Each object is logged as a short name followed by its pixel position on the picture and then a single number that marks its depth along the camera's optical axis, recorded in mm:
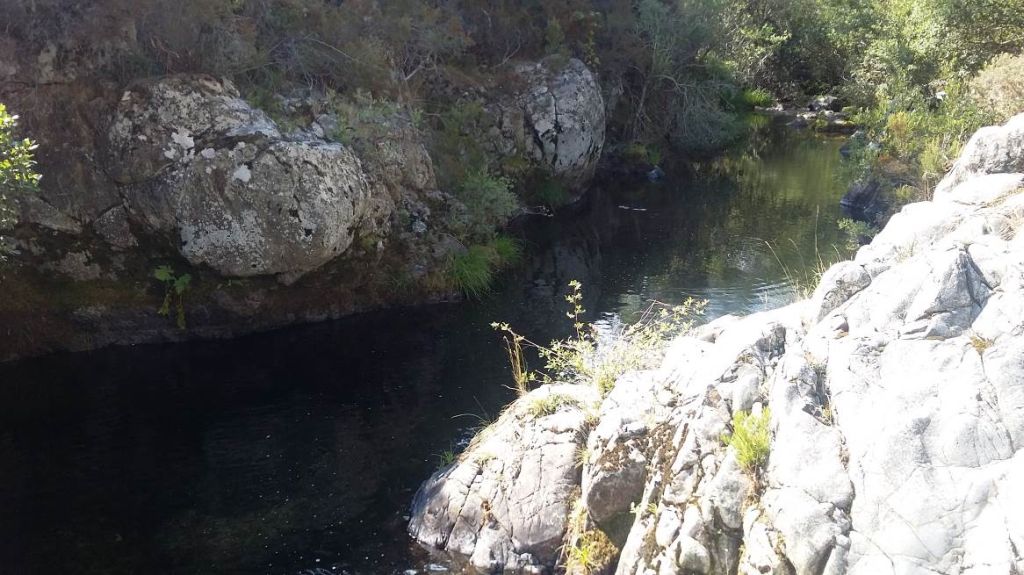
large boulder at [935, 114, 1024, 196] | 10375
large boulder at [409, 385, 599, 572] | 9047
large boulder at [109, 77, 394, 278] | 15617
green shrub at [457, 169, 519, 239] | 20125
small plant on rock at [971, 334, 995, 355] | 6500
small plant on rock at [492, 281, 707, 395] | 10172
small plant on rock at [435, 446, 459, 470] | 10953
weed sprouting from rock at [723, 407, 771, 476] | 7090
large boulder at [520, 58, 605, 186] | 25375
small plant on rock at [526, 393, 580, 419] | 10201
